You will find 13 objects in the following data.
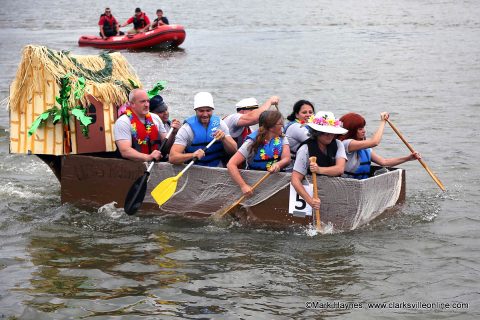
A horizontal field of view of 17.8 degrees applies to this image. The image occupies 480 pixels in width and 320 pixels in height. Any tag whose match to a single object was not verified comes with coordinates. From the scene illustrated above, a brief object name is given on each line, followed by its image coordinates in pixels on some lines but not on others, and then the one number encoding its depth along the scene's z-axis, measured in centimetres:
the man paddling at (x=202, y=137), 1676
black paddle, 1687
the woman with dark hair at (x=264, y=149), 1613
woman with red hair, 1641
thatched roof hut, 1790
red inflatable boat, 5067
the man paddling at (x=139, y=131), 1723
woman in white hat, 1554
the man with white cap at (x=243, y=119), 1754
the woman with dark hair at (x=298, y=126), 1706
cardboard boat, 1580
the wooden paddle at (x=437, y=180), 1850
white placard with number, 1596
